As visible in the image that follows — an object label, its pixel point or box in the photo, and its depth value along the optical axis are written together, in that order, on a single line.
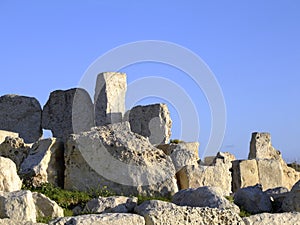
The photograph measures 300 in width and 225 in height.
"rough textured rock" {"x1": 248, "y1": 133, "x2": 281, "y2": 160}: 21.84
